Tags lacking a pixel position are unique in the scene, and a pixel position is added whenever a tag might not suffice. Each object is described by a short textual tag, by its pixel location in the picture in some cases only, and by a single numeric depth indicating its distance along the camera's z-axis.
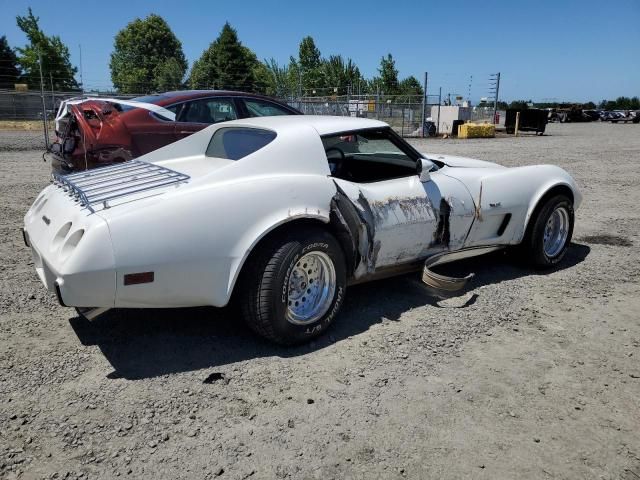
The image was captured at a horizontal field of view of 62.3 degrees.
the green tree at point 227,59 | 52.25
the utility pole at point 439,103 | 25.09
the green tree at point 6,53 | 42.93
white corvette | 2.78
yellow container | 24.47
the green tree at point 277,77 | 56.28
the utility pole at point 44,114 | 13.39
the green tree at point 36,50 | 40.64
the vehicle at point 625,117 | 47.94
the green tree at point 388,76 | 52.06
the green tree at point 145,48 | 72.12
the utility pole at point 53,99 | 17.50
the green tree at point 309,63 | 56.13
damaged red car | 5.80
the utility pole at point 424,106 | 22.81
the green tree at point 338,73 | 54.78
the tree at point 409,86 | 57.31
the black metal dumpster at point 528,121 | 27.28
